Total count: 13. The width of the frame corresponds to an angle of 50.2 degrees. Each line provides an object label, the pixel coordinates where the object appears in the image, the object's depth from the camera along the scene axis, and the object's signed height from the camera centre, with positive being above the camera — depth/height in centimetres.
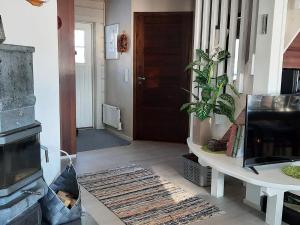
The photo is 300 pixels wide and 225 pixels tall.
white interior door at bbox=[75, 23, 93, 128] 575 -25
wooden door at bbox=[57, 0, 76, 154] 399 -16
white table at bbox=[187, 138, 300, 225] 228 -82
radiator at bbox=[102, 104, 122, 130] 549 -95
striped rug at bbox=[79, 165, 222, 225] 269 -127
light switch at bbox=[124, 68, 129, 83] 521 -20
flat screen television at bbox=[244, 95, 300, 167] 245 -50
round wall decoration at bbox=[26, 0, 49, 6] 206 +38
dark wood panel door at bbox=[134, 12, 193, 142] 492 -17
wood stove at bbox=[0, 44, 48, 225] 172 -47
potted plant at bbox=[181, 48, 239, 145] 299 -31
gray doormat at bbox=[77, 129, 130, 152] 488 -127
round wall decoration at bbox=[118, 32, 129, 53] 513 +32
